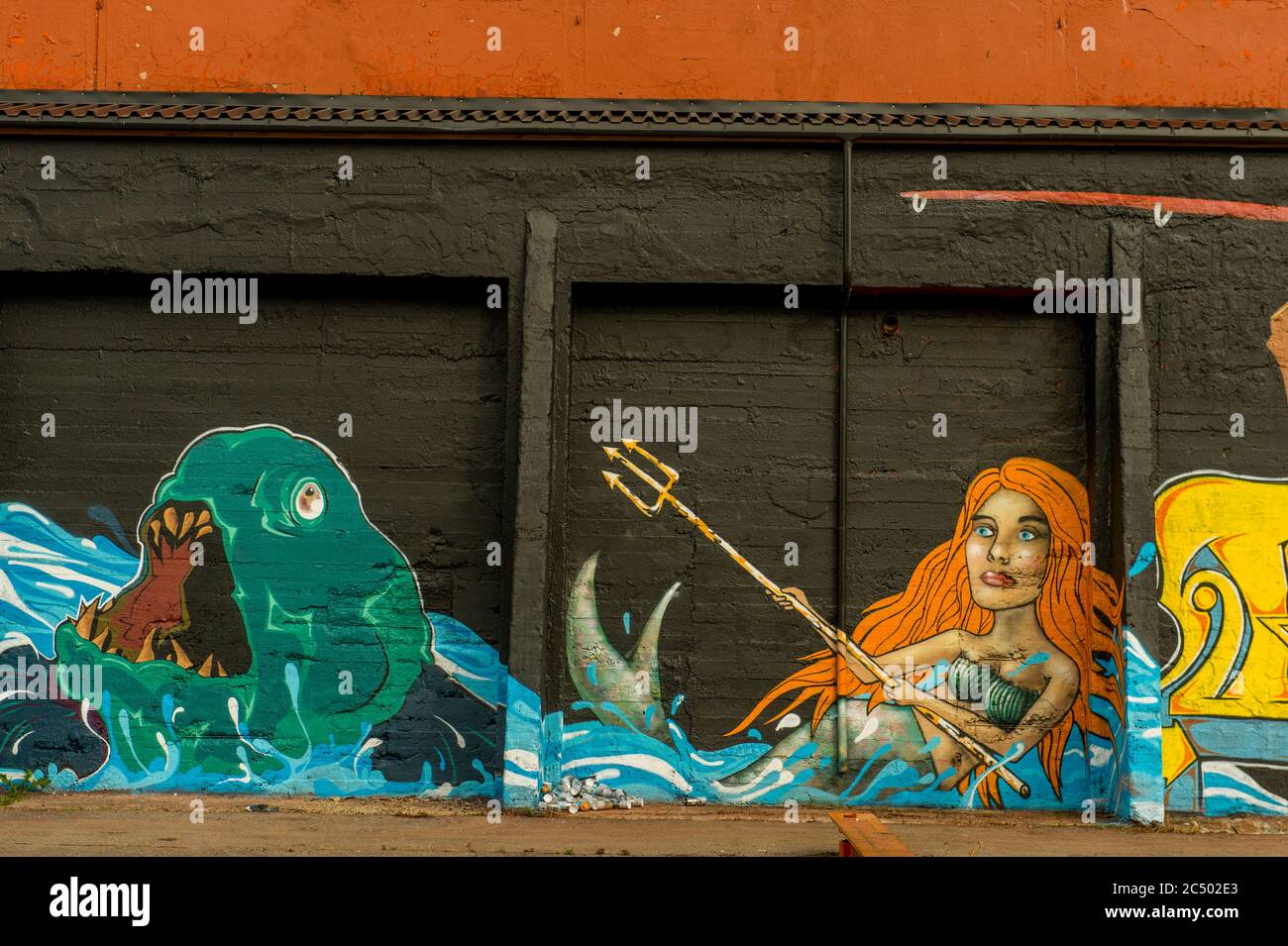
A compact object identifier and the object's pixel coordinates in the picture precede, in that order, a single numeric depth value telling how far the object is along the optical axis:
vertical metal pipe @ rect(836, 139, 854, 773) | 9.73
